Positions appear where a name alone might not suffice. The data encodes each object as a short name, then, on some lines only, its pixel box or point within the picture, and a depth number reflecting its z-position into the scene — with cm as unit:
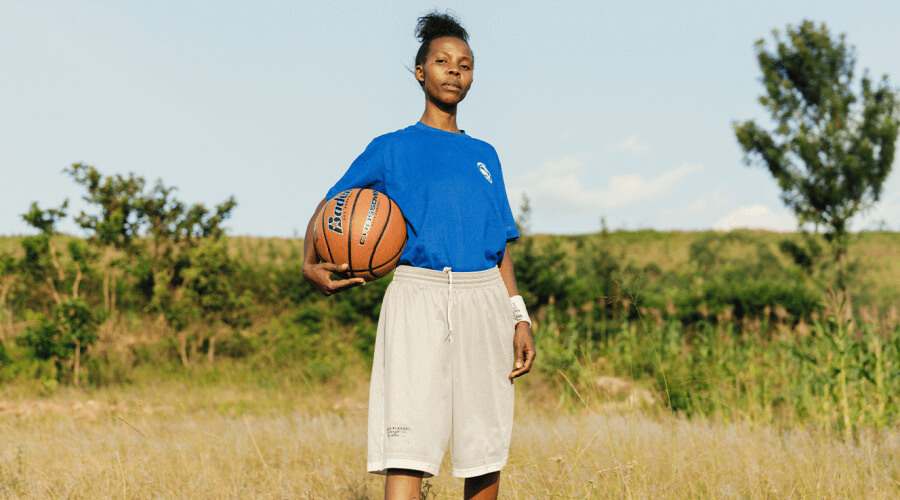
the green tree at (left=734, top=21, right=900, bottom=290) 1488
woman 243
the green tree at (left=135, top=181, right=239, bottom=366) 1018
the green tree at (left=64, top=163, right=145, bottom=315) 960
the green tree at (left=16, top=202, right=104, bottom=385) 907
